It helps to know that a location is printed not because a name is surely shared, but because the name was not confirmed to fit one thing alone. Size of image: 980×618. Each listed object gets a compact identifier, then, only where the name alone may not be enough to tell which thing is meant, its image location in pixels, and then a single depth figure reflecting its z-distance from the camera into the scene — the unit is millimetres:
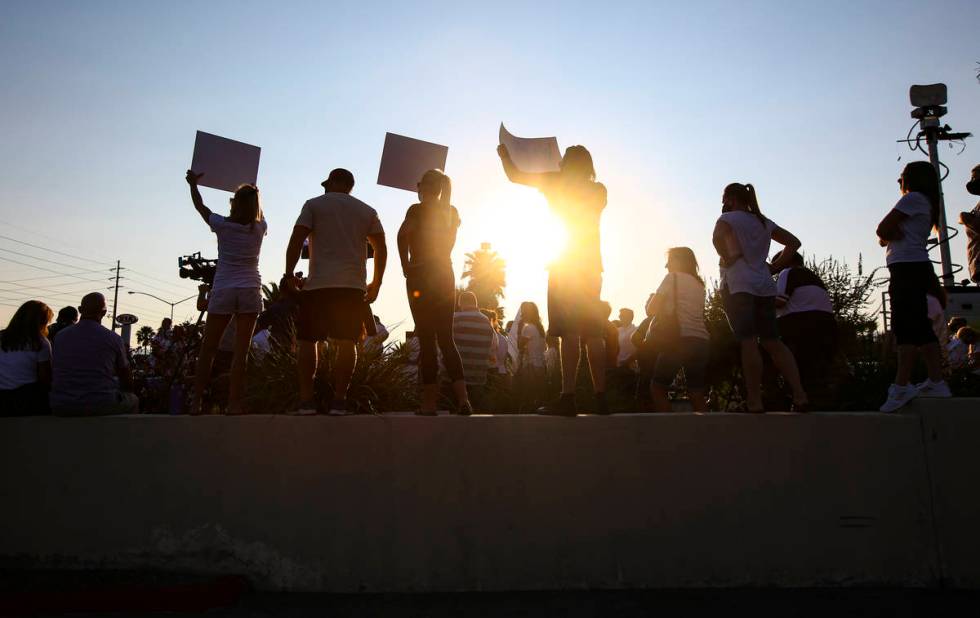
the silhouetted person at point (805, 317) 6195
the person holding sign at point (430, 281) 5379
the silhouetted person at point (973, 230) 6379
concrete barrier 4477
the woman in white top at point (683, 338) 6176
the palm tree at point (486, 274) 72188
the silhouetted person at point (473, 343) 7613
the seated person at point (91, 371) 5281
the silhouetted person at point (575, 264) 5051
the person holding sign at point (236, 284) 5516
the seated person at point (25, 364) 5727
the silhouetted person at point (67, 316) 8102
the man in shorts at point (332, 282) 5293
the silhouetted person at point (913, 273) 5000
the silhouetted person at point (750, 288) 5070
